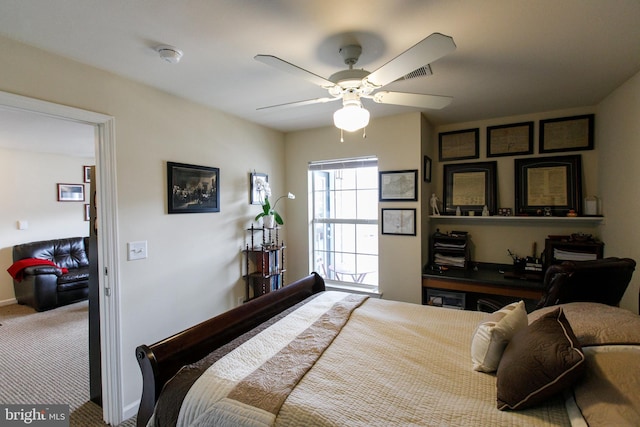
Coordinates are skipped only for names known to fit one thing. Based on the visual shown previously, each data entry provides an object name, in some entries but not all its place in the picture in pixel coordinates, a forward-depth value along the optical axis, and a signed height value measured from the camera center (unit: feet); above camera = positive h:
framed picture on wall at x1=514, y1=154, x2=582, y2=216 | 9.48 +0.79
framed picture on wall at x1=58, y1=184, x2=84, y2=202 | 16.52 +1.21
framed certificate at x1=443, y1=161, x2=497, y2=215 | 10.64 +0.84
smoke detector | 5.52 +3.10
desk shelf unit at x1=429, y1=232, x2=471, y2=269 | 10.46 -1.49
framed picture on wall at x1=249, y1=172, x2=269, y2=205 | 10.59 +0.72
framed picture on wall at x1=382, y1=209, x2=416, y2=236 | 10.00 -0.42
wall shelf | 9.14 -0.38
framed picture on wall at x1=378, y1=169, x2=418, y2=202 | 9.90 +0.85
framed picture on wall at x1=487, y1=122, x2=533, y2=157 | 10.04 +2.47
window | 11.34 -0.43
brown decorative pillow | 3.36 -1.92
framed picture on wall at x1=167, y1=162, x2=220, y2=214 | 7.95 +0.70
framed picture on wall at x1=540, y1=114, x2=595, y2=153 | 9.26 +2.45
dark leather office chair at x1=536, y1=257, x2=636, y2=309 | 5.76 -1.49
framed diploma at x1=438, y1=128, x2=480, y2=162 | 10.85 +2.49
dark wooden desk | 8.75 -2.34
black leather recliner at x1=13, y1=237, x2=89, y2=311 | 13.43 -3.04
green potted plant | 10.48 +0.12
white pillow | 4.37 -2.01
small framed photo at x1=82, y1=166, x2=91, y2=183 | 17.31 +2.35
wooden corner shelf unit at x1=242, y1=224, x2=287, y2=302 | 10.19 -1.97
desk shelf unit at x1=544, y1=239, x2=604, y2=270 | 8.73 -1.32
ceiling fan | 4.06 +2.27
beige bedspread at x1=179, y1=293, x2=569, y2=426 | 3.51 -2.51
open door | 7.09 -2.36
